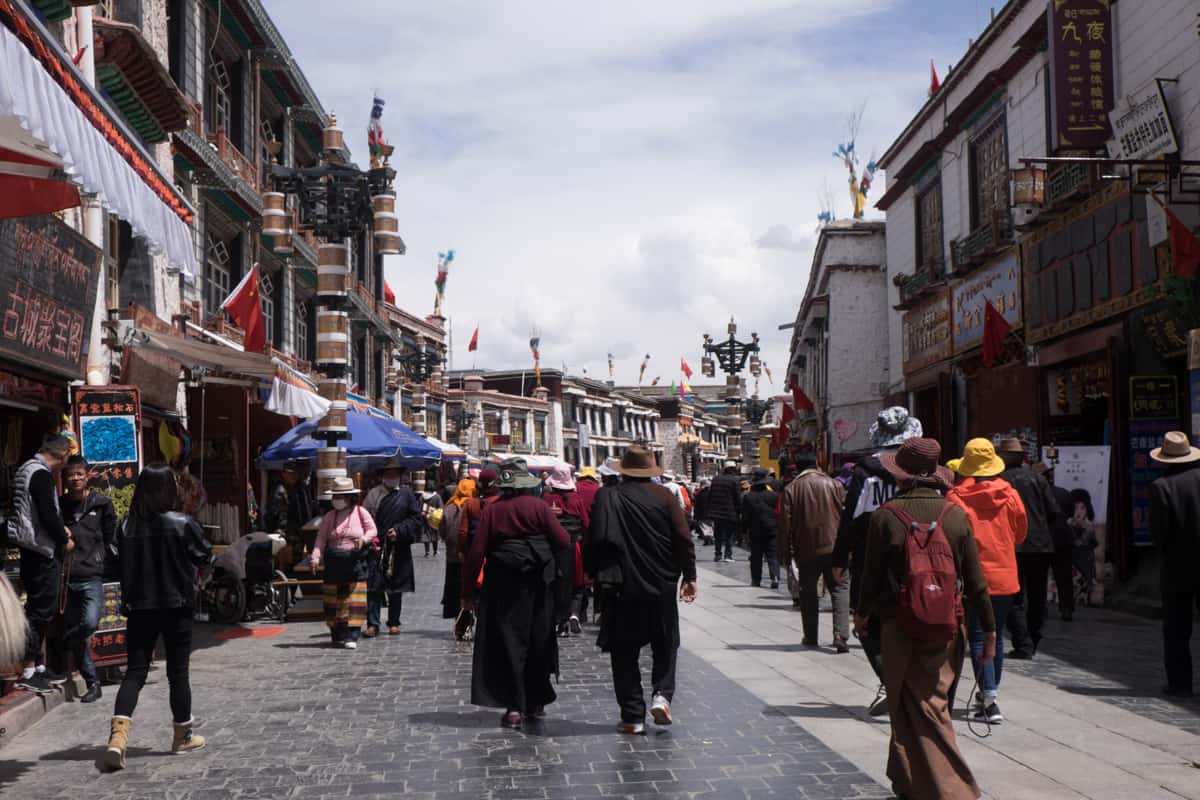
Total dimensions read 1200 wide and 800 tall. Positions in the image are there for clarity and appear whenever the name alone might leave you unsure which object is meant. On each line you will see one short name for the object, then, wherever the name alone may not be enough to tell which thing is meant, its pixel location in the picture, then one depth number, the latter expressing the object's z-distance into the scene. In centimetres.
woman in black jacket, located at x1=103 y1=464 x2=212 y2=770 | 664
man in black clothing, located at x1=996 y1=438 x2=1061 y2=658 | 963
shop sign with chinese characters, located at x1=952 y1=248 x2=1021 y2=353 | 1842
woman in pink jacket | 1167
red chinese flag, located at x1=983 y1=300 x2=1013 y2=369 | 1803
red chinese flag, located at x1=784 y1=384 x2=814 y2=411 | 3288
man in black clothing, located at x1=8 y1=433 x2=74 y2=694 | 773
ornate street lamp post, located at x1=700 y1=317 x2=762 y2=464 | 2820
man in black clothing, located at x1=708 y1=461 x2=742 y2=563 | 2306
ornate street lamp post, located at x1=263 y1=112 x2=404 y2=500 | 1394
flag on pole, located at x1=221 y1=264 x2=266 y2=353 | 1736
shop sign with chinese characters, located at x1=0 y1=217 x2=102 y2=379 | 903
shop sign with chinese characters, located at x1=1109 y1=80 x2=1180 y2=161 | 1303
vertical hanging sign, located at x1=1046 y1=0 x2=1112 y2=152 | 1470
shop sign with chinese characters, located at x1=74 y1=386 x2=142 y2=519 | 984
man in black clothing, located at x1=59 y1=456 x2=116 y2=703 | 859
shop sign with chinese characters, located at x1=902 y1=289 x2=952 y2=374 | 2222
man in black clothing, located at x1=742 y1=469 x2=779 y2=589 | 1748
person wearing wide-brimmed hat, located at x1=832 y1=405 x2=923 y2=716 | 745
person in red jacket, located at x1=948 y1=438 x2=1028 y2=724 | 727
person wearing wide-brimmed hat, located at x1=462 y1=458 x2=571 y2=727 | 745
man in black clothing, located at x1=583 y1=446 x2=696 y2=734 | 722
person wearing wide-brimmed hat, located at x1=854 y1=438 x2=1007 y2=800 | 515
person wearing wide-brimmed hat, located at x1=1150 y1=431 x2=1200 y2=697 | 802
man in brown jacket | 1062
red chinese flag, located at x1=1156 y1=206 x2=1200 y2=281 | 1212
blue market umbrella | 1633
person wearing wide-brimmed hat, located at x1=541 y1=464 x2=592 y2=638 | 1108
